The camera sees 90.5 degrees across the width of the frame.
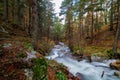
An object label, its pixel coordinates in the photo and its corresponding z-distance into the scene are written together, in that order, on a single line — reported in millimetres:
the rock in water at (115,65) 4500
